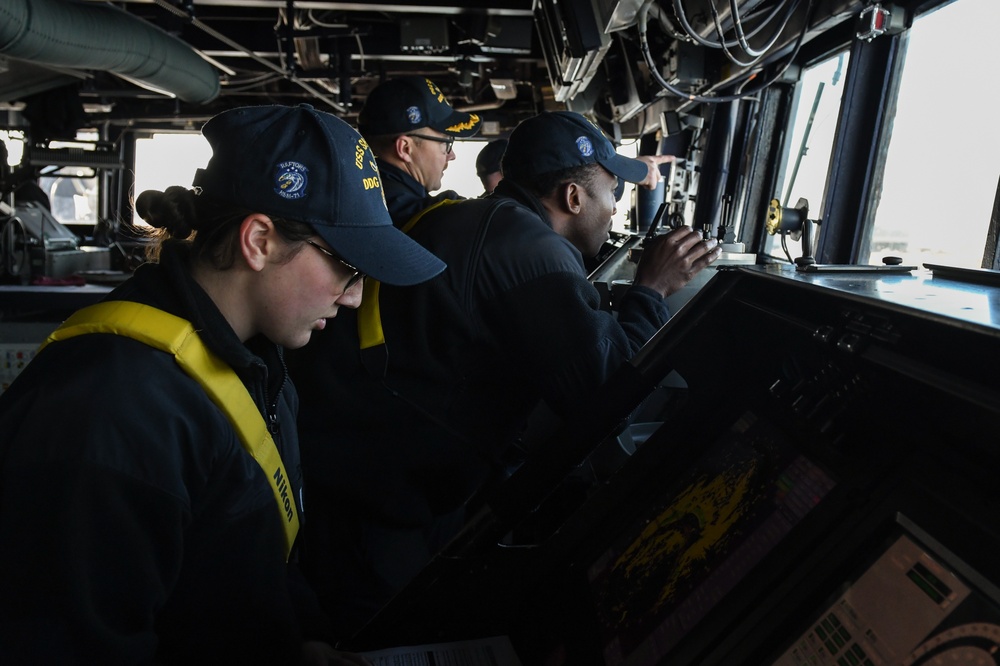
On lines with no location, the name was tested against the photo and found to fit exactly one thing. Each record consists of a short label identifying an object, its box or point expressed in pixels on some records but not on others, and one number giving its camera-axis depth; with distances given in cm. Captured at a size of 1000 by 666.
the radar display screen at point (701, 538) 110
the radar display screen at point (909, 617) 74
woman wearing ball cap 92
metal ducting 350
